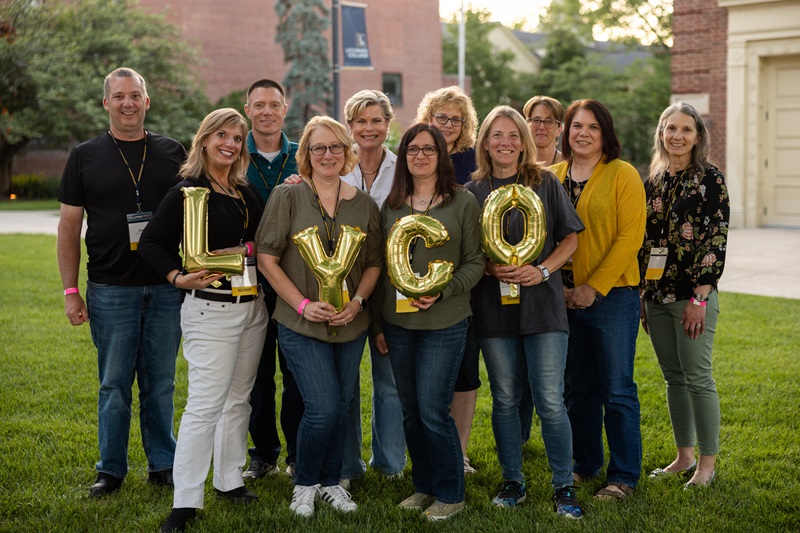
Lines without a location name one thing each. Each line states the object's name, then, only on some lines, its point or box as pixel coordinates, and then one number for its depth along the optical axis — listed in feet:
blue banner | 60.85
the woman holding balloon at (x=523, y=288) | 12.27
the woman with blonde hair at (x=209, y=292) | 12.52
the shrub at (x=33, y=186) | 98.43
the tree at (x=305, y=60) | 98.73
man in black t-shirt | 13.55
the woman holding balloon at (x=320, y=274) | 12.20
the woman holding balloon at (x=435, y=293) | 12.12
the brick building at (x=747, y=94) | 53.93
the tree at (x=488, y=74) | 136.46
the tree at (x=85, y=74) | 84.79
